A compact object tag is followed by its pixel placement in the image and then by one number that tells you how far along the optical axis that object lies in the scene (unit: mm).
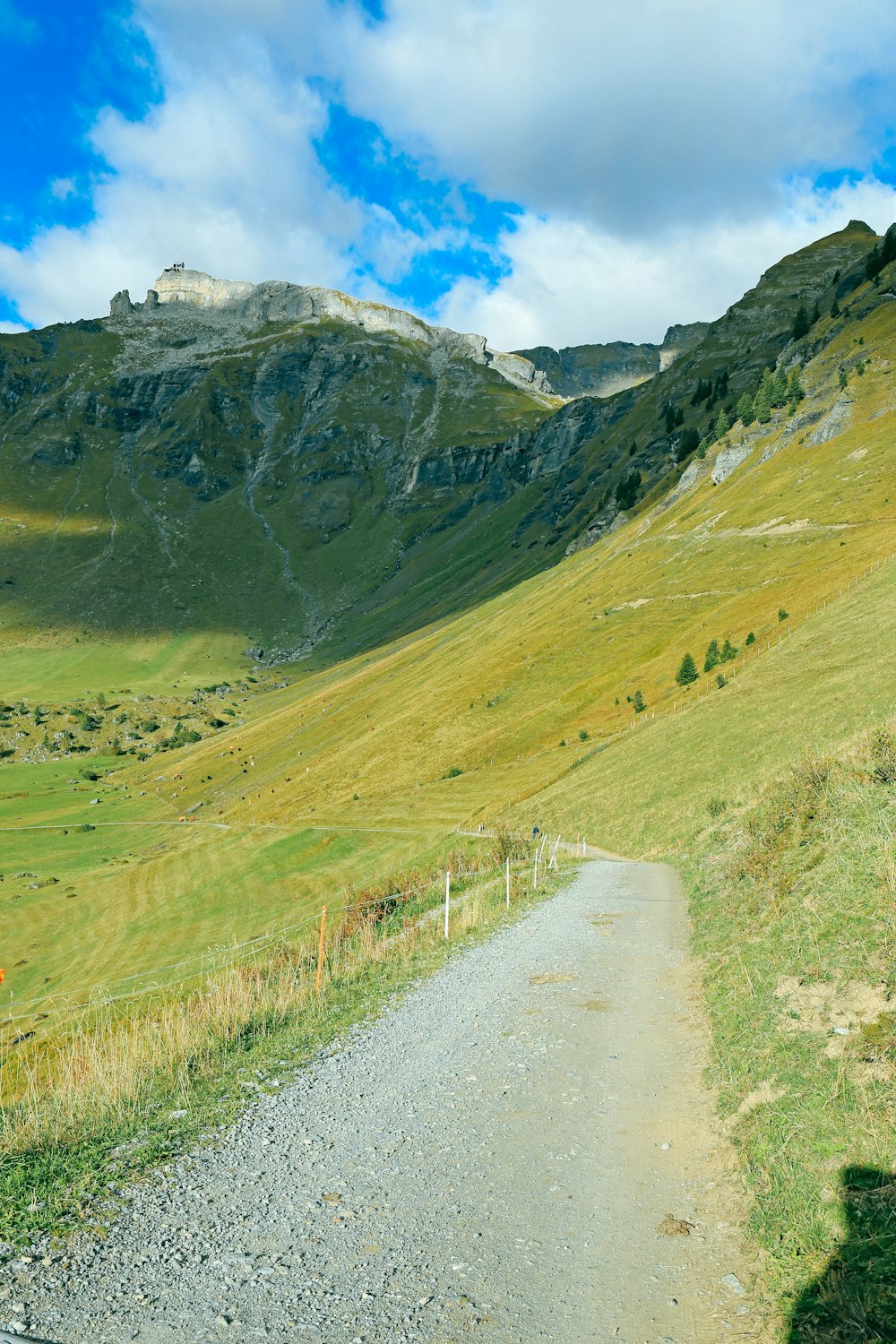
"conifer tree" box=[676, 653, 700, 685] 71250
